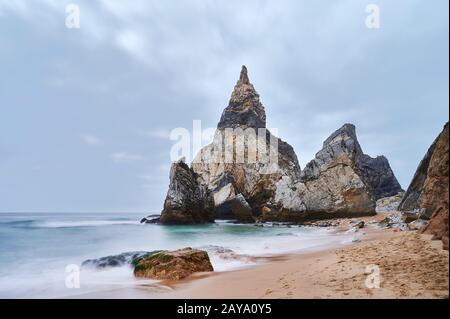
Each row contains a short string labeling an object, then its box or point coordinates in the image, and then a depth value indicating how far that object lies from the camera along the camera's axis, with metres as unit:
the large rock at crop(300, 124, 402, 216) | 40.06
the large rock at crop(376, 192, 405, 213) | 49.33
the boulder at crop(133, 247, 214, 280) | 9.55
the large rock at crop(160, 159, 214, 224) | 41.47
